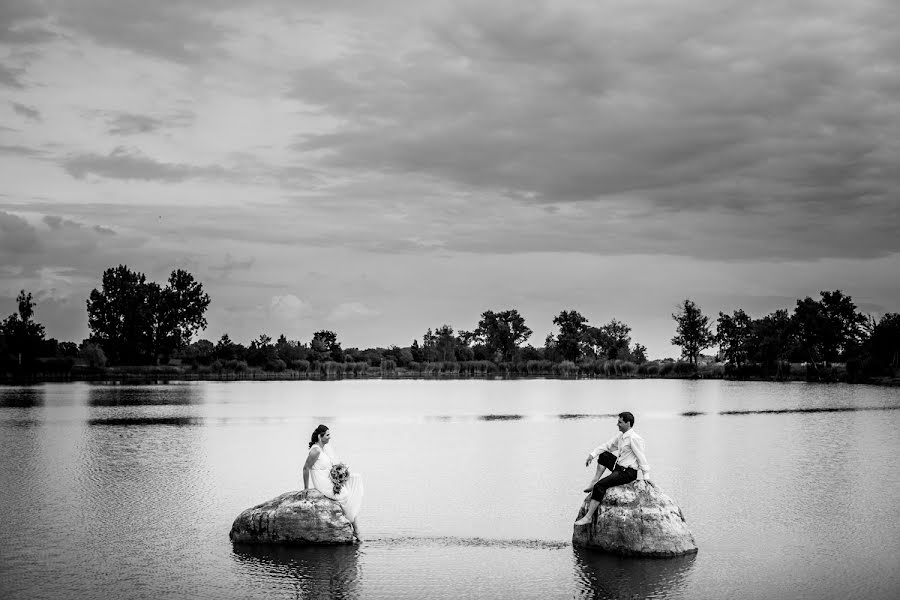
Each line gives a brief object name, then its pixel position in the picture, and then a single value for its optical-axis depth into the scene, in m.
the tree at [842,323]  136.50
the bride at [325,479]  16.19
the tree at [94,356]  131.00
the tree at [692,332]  161.12
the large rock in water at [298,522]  15.86
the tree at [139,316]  135.88
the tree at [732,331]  159.88
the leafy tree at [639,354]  178.57
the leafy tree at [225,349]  151.00
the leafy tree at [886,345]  107.31
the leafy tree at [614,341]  174.38
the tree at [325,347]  162.25
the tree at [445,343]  173.62
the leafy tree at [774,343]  135.12
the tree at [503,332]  169.88
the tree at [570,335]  169.62
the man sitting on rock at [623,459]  15.23
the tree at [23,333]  128.38
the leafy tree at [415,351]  178.74
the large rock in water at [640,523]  15.09
